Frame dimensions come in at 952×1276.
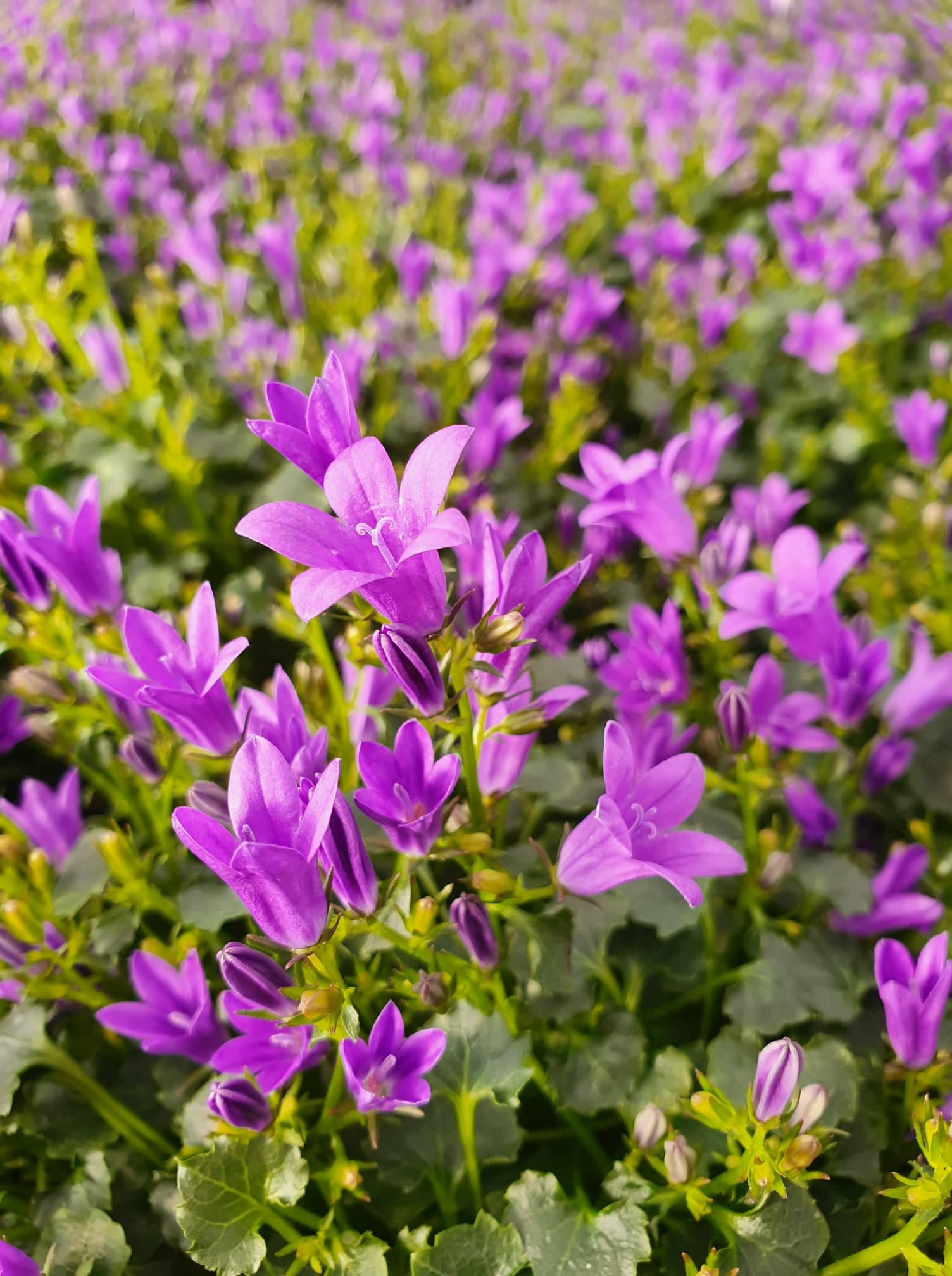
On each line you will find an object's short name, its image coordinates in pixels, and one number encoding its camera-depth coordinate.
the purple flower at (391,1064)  0.24
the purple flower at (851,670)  0.29
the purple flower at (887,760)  0.31
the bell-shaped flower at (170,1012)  0.26
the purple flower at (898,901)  0.30
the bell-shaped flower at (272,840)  0.22
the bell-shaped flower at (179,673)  0.25
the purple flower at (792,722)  0.29
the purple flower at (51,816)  0.30
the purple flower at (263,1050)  0.25
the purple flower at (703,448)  0.34
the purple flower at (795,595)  0.28
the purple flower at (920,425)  0.38
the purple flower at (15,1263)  0.25
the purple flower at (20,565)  0.28
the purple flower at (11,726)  0.32
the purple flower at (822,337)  0.48
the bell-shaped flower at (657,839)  0.25
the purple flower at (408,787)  0.24
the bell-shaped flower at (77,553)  0.27
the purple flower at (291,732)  0.24
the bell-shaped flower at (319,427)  0.23
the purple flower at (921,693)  0.31
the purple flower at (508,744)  0.26
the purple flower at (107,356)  0.38
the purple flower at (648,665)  0.30
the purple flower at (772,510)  0.34
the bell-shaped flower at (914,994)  0.25
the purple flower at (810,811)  0.30
